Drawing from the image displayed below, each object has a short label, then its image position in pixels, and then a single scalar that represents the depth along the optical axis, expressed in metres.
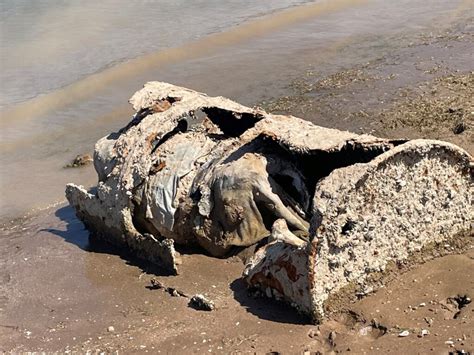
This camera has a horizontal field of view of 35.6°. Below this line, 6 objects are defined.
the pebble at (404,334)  4.68
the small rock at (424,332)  4.64
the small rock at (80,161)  9.55
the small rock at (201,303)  5.48
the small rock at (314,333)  4.88
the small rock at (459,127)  8.02
